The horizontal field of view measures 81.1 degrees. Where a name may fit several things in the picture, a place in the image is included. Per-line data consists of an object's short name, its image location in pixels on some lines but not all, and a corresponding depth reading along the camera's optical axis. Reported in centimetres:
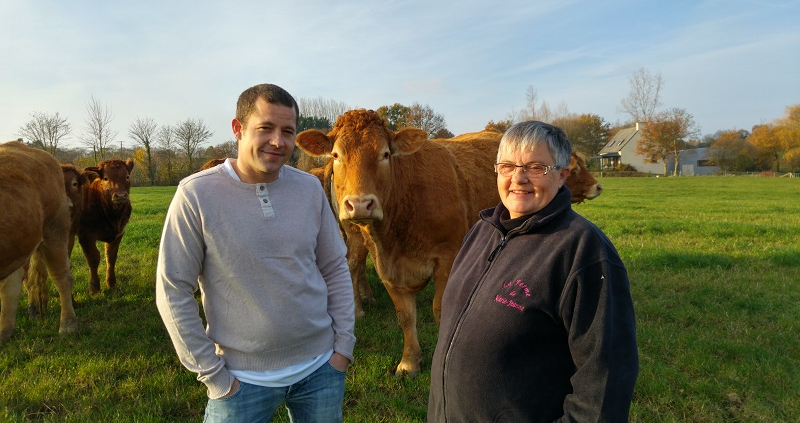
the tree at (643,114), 6446
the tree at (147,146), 4006
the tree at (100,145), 3891
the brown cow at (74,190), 736
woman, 158
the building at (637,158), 6662
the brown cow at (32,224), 458
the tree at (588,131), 7188
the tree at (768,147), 5672
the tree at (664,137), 5712
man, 193
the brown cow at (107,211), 778
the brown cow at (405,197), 403
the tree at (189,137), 4488
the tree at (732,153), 5969
